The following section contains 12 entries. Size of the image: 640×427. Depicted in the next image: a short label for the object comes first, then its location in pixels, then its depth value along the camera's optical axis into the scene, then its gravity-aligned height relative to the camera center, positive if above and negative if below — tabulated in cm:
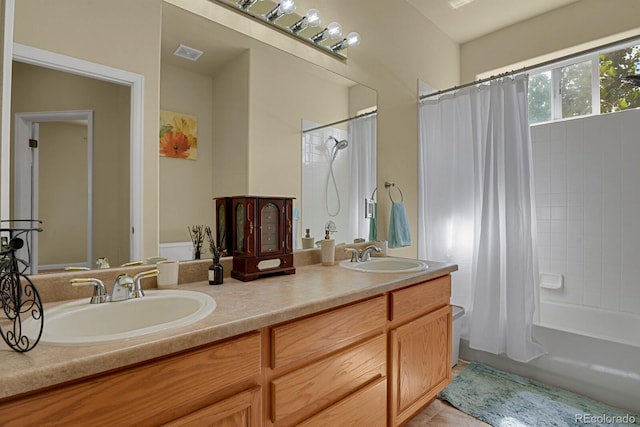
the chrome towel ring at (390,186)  239 +24
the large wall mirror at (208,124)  118 +42
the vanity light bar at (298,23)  159 +108
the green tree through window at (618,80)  248 +110
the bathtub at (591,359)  178 -89
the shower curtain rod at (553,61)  188 +101
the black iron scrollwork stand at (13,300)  66 -17
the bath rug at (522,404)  171 -109
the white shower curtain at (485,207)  219 +8
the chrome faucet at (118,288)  99 -22
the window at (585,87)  252 +110
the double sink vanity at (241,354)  65 -36
